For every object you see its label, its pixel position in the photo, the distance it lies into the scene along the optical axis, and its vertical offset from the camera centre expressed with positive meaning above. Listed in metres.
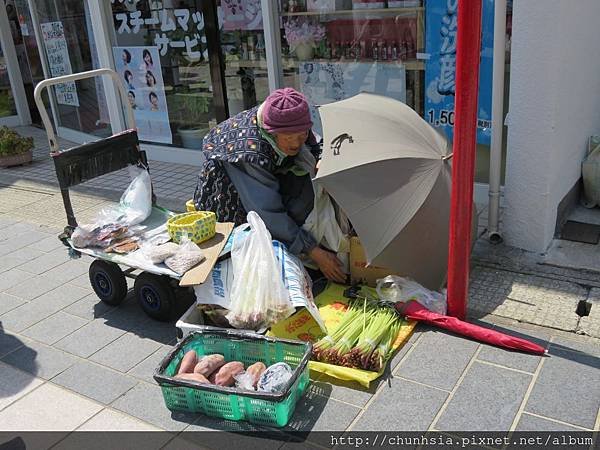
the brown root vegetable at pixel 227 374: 2.95 -1.75
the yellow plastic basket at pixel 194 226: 3.66 -1.28
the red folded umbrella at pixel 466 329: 3.22 -1.85
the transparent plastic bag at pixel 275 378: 2.82 -1.72
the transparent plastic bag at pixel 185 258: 3.47 -1.39
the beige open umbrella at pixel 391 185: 3.35 -1.03
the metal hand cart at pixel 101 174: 3.76 -1.25
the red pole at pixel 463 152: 2.98 -0.84
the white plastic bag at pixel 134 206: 4.12 -1.29
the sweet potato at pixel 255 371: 2.93 -1.75
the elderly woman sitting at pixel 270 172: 3.62 -1.03
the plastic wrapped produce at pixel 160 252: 3.58 -1.38
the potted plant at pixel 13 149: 7.95 -1.57
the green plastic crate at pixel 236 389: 2.80 -1.76
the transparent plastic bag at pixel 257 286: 3.28 -1.51
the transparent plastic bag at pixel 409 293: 3.57 -1.75
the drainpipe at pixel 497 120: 3.88 -0.90
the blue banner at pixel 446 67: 4.86 -0.64
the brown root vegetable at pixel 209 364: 3.01 -1.74
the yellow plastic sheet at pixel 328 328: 3.09 -1.83
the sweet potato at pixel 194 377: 2.93 -1.74
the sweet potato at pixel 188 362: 3.05 -1.74
